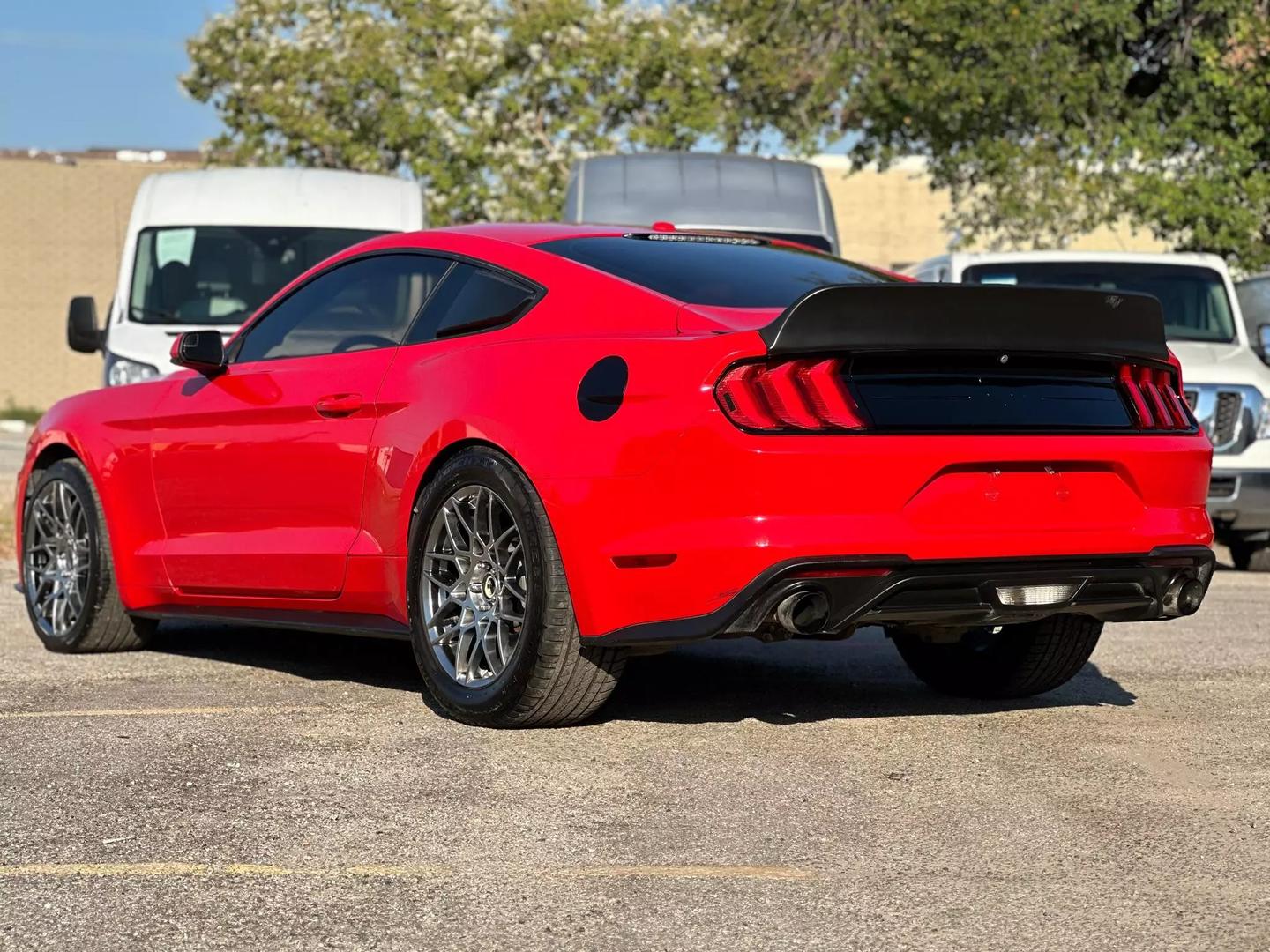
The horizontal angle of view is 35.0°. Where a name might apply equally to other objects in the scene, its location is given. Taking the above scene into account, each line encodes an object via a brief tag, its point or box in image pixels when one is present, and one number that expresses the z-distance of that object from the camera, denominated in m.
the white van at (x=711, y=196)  15.49
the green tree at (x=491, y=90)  33.59
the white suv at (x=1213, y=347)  11.92
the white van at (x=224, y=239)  13.08
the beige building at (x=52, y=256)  45.28
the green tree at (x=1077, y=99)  22.02
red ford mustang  5.23
